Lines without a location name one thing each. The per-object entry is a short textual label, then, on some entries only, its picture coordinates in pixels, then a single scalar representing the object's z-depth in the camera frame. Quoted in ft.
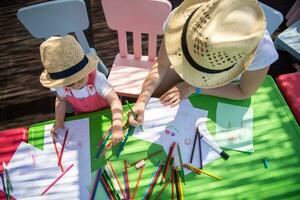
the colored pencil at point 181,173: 4.66
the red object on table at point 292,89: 5.38
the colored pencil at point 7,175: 4.74
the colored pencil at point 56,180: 4.69
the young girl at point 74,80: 4.69
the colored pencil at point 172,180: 4.60
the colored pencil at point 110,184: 4.57
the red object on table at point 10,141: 4.98
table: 4.54
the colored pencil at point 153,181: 4.56
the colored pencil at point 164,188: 4.55
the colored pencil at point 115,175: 4.61
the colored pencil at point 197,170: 4.62
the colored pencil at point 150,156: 4.79
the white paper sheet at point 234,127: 4.90
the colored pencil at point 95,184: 4.59
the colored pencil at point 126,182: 4.59
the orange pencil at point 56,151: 4.84
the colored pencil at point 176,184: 4.51
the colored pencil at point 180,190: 4.48
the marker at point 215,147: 4.78
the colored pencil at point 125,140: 4.89
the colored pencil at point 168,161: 4.67
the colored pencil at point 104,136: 4.96
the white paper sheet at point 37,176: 4.67
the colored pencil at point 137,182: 4.59
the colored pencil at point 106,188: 4.56
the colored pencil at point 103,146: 4.89
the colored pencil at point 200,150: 4.75
